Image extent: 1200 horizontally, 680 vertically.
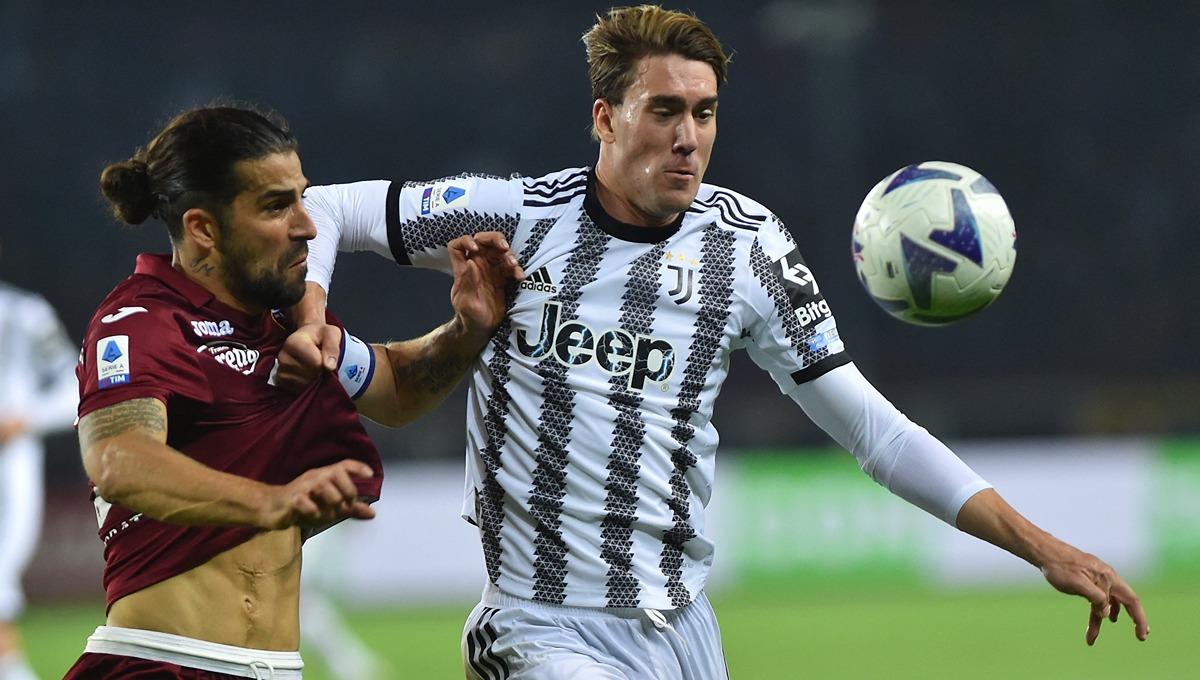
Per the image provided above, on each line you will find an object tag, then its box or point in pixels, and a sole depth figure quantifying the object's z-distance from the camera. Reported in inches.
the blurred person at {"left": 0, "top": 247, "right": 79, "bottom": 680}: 599.5
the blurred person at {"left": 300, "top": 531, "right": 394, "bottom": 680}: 763.4
